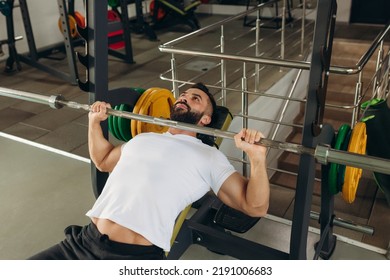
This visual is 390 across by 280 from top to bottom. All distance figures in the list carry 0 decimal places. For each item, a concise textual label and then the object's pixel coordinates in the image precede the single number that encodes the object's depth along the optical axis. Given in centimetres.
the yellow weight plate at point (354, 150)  154
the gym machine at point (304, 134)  134
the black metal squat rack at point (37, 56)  416
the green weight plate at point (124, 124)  210
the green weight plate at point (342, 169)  158
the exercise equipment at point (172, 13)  596
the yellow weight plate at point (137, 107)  204
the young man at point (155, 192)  149
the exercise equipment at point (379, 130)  223
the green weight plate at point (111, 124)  211
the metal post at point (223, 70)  291
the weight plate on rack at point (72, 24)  466
